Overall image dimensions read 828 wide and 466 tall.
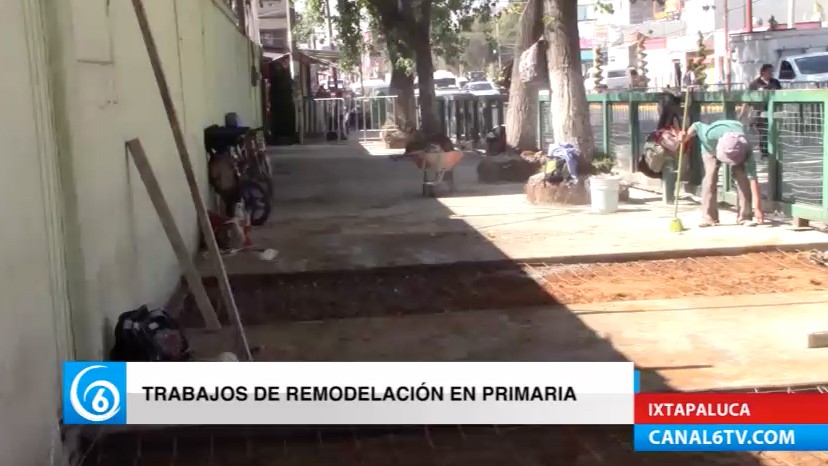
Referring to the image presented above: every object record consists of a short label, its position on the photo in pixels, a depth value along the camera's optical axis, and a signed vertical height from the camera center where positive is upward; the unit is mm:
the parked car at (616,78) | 48656 +887
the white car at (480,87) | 50191 +779
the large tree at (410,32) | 26078 +2009
